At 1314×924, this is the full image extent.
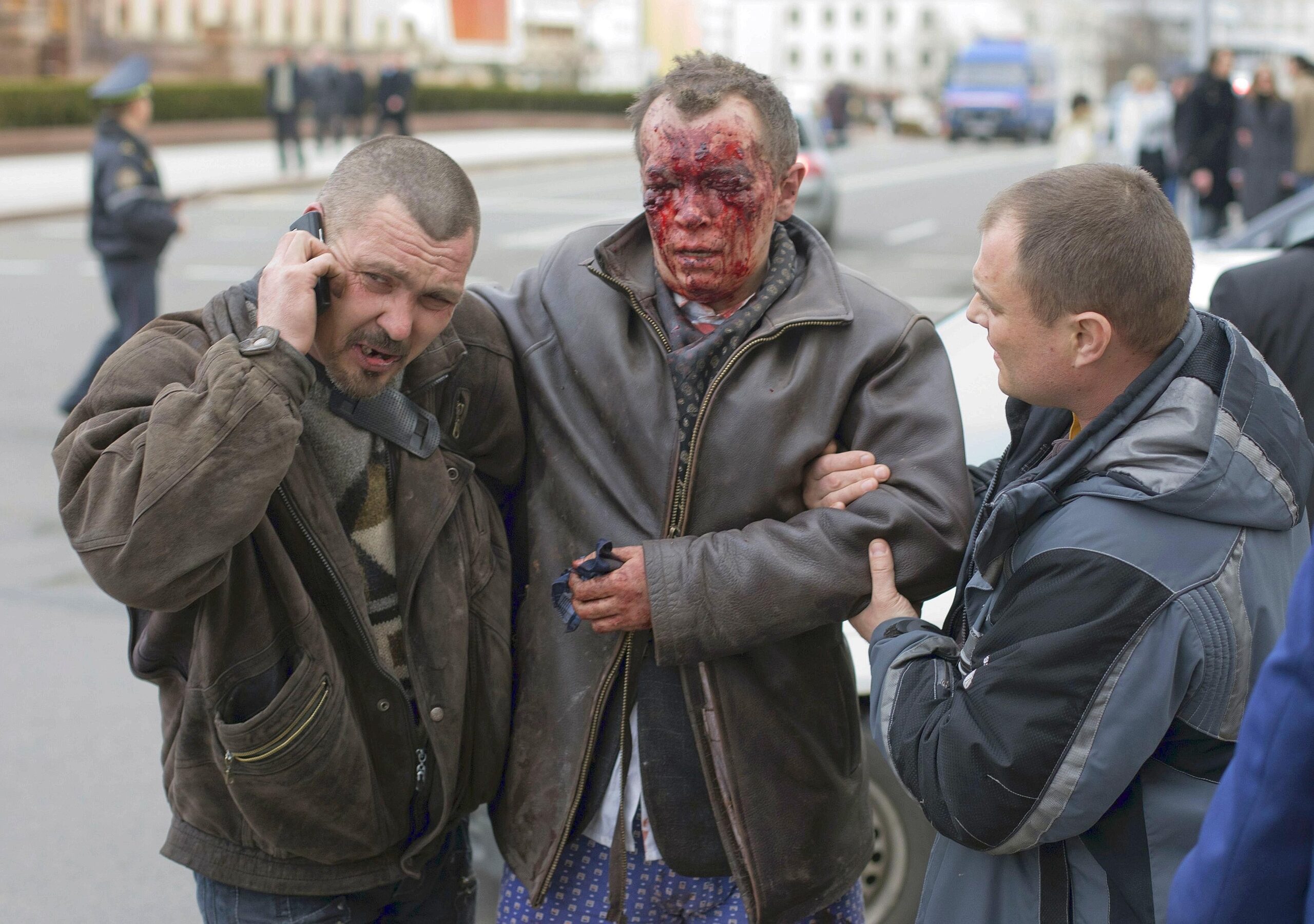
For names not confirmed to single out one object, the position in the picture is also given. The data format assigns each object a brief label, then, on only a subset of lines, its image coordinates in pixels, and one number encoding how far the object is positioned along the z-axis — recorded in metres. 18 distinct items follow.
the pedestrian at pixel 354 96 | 27.94
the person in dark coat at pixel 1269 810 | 1.13
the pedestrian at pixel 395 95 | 27.48
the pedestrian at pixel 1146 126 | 14.96
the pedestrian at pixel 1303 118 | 12.77
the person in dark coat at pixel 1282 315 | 3.27
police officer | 8.33
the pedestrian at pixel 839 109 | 40.25
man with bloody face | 2.17
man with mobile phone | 1.85
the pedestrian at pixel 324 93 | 26.47
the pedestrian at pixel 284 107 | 23.64
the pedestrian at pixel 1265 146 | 12.51
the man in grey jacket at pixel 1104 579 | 1.73
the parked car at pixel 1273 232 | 5.28
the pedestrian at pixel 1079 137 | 15.46
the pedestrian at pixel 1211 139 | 13.22
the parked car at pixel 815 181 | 14.51
